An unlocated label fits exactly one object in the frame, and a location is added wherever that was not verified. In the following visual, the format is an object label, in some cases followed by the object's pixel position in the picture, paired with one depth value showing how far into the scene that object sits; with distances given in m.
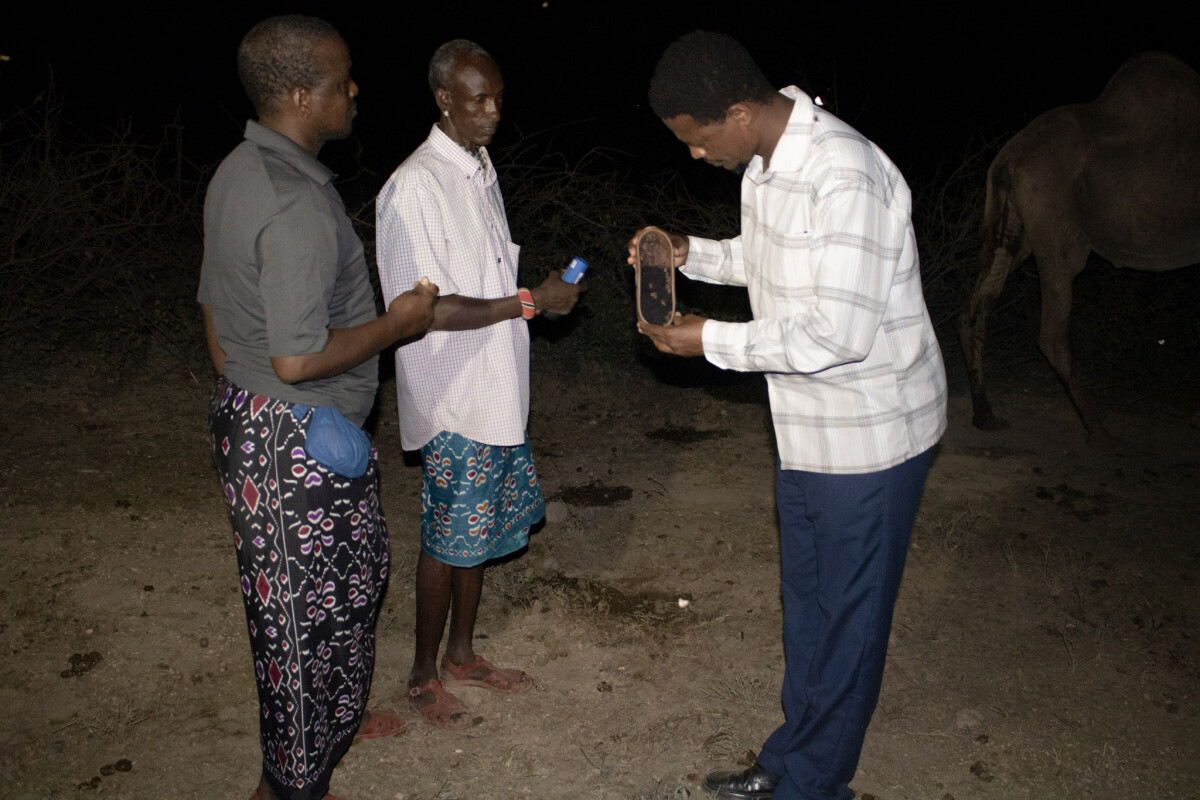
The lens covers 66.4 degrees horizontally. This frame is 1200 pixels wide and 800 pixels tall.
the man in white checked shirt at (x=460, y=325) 2.53
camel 5.45
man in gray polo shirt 1.89
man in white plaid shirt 1.94
